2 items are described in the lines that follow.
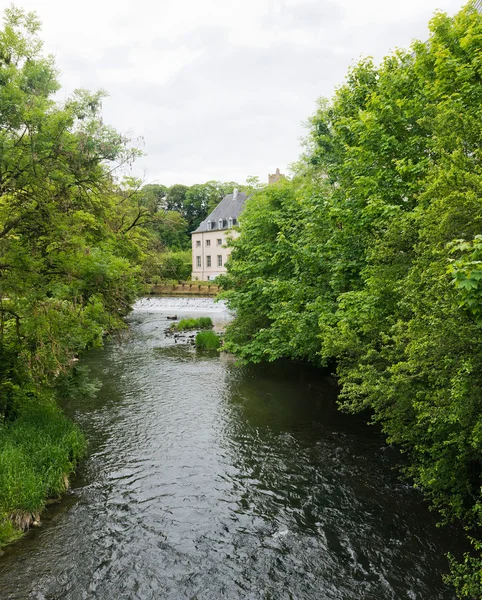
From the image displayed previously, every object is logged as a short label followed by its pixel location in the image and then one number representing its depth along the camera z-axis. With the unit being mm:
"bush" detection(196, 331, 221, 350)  23906
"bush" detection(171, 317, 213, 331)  30688
